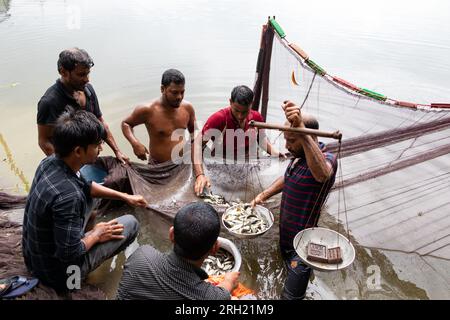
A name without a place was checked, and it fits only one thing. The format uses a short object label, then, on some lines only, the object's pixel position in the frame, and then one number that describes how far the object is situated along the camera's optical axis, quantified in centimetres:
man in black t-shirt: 366
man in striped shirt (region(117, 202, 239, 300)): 191
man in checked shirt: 242
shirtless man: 432
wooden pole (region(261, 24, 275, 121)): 477
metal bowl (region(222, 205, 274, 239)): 310
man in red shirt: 406
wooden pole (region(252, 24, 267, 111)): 481
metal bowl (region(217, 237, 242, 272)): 318
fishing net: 357
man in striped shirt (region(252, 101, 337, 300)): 259
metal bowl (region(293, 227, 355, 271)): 273
